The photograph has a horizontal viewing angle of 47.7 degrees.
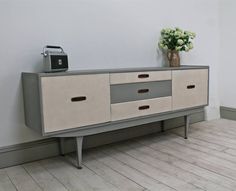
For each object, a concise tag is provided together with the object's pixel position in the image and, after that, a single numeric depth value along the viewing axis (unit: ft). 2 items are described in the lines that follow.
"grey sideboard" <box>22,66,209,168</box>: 6.02
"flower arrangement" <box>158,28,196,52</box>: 8.88
